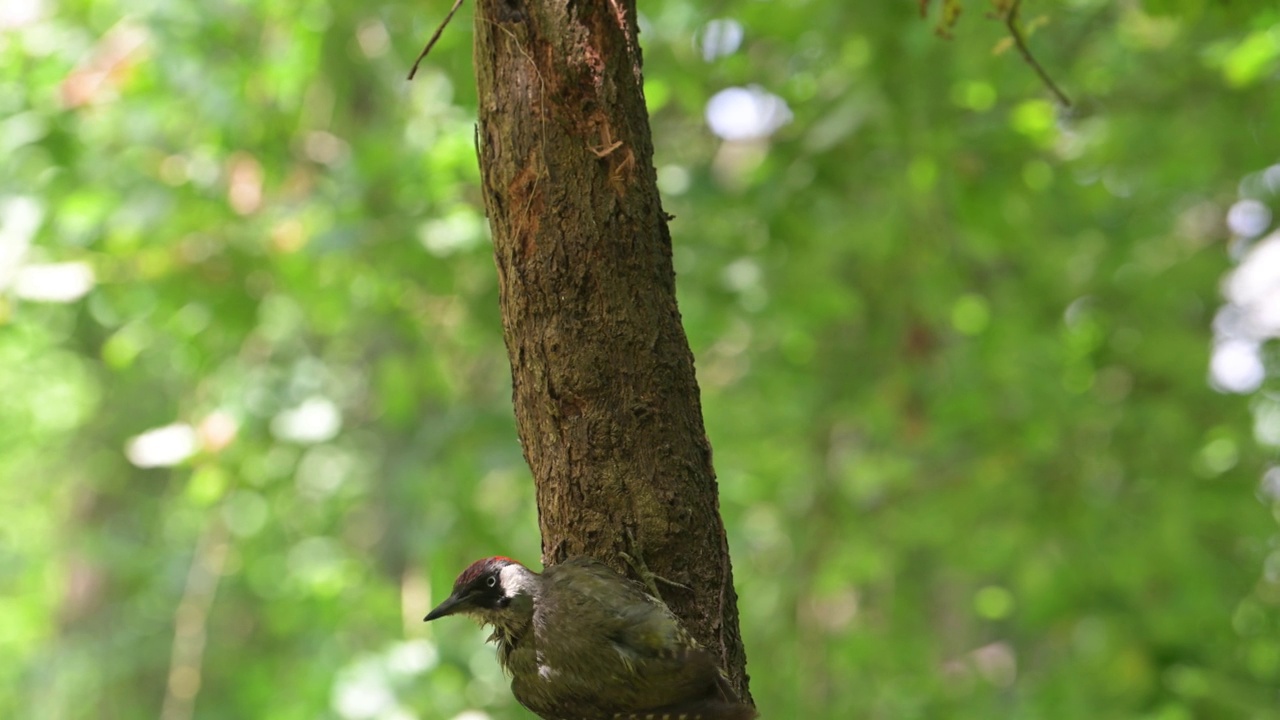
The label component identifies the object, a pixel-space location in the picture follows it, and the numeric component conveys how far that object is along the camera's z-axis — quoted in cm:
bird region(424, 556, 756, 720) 414
